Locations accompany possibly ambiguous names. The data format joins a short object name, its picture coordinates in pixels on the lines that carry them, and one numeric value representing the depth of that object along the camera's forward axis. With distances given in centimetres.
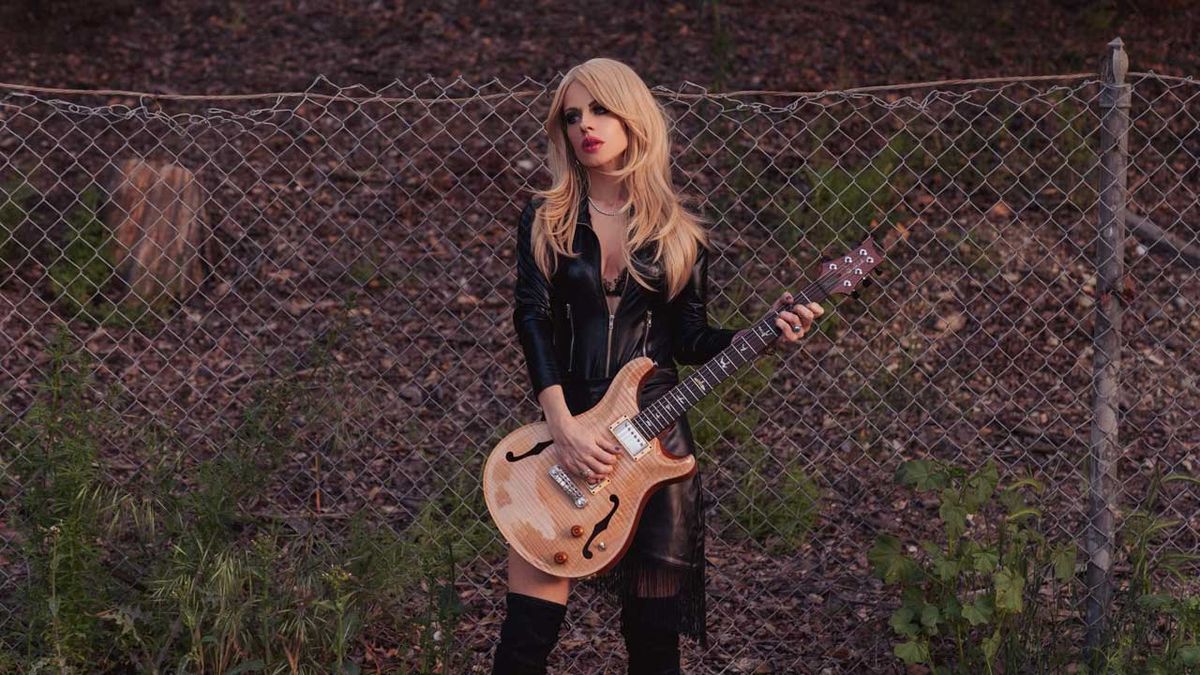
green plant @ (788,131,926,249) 635
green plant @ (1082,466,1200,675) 361
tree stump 605
